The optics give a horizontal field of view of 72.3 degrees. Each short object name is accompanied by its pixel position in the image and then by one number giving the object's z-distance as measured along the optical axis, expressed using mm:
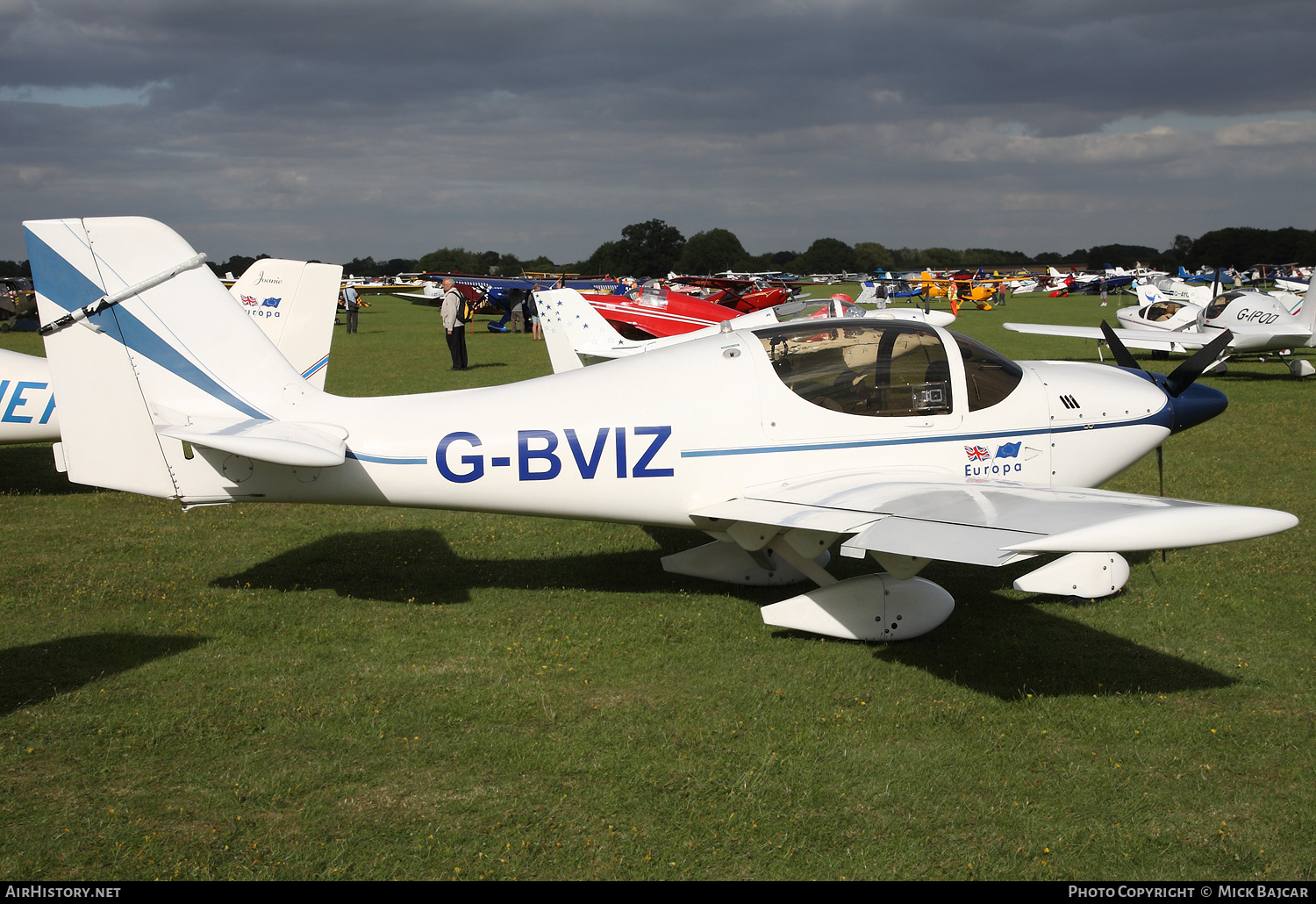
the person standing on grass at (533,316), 34059
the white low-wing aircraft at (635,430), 5434
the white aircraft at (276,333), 9250
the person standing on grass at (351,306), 35938
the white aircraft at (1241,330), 19250
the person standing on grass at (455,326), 21797
